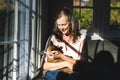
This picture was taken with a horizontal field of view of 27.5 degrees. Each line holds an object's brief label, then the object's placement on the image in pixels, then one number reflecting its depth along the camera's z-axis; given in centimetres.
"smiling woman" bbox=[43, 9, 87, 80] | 187
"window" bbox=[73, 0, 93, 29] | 384
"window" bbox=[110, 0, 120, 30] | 385
